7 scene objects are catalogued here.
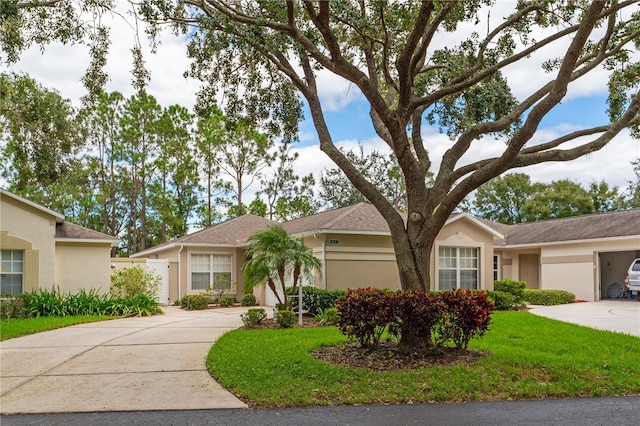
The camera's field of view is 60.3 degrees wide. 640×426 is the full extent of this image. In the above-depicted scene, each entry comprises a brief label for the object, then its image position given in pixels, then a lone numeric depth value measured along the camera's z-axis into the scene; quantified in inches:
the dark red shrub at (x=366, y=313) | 376.5
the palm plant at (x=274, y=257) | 595.2
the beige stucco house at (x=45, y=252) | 714.2
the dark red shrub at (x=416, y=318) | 375.2
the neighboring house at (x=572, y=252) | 907.4
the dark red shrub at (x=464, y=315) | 381.1
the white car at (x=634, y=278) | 875.4
